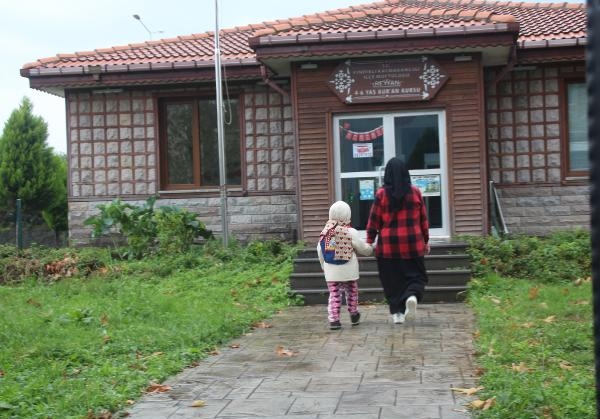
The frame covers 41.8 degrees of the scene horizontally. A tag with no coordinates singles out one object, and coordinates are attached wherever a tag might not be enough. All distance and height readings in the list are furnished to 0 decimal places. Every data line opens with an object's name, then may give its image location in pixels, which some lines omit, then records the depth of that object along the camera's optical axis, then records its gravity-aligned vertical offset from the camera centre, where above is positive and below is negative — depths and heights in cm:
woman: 870 -58
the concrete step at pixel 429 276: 1087 -126
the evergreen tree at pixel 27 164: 2292 +94
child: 868 -76
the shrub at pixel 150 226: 1432 -61
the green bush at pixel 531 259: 1154 -111
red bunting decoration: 1408 +99
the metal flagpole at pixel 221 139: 1452 +98
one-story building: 1359 +137
